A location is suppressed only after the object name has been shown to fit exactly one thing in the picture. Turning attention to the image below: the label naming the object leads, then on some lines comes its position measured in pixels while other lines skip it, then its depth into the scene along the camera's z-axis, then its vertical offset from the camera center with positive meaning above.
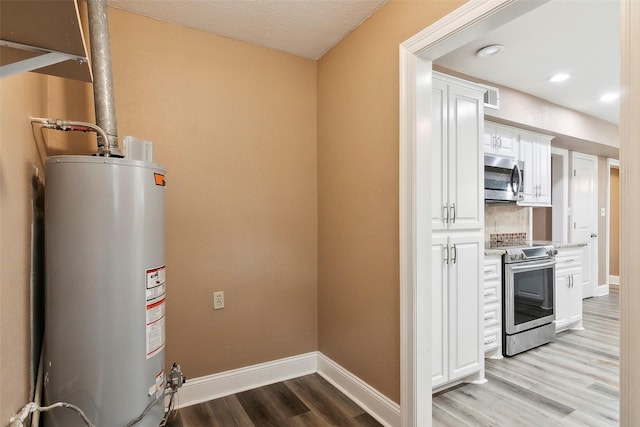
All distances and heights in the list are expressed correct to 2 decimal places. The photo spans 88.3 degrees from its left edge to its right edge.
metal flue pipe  1.55 +0.69
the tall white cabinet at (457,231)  2.20 -0.13
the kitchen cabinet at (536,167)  3.54 +0.49
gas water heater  1.27 -0.30
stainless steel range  2.84 -0.79
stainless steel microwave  3.09 +0.31
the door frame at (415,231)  1.74 -0.10
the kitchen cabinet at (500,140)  3.21 +0.72
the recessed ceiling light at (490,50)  2.48 +1.24
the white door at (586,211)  4.79 +0.00
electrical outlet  2.25 -0.59
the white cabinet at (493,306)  2.72 -0.79
